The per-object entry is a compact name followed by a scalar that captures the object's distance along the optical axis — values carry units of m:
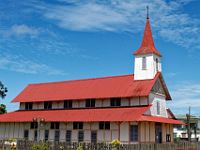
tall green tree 71.00
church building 38.09
